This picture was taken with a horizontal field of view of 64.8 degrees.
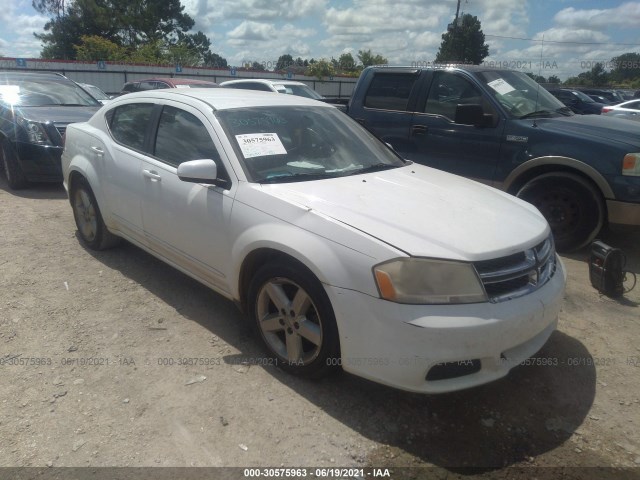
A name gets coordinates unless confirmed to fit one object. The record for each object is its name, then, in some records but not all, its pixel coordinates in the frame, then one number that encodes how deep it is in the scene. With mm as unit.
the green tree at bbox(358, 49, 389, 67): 41744
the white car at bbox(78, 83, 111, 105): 12764
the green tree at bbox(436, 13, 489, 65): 46719
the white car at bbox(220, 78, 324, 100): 12727
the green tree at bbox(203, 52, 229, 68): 68544
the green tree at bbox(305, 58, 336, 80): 30522
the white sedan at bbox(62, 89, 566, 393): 2432
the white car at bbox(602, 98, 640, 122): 14719
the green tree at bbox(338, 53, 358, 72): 37091
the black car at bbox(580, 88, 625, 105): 24438
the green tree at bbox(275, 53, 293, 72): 65738
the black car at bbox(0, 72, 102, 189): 6857
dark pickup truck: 4887
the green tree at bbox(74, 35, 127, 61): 34719
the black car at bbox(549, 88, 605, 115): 20189
